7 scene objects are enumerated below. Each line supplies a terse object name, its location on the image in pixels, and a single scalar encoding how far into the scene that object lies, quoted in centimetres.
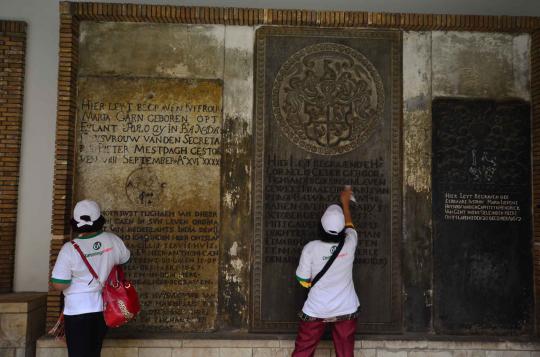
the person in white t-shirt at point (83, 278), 401
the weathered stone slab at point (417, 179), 525
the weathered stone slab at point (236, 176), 519
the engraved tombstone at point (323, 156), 520
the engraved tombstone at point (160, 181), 515
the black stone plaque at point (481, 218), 527
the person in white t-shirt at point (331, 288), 425
